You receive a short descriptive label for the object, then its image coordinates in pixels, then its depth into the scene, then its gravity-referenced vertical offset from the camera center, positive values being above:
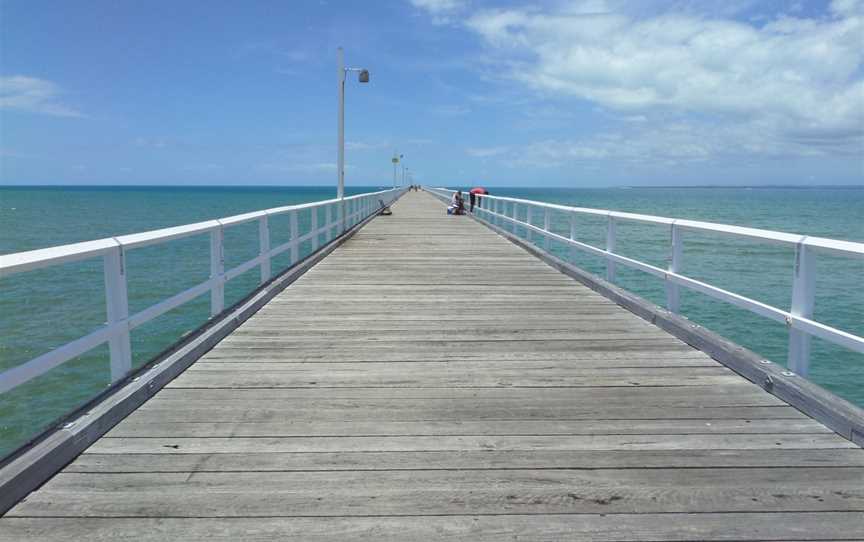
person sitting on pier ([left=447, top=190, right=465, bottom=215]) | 29.02 -0.61
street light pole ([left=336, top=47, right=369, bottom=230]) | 20.02 +1.88
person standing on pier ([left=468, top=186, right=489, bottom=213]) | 27.96 -0.04
